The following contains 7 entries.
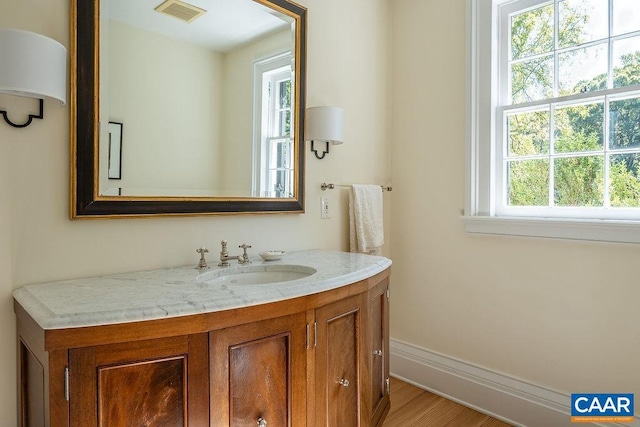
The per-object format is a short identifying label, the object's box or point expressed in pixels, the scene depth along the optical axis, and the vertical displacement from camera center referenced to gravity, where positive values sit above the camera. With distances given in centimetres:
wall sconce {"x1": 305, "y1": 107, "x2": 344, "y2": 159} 199 +44
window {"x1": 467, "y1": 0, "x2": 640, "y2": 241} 179 +50
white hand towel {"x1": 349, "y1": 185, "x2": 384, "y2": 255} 223 -7
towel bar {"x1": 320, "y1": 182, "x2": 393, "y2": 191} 216 +12
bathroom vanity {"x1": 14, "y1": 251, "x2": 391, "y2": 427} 93 -40
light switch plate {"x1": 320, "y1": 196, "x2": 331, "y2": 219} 218 +1
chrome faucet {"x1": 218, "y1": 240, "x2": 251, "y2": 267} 159 -21
